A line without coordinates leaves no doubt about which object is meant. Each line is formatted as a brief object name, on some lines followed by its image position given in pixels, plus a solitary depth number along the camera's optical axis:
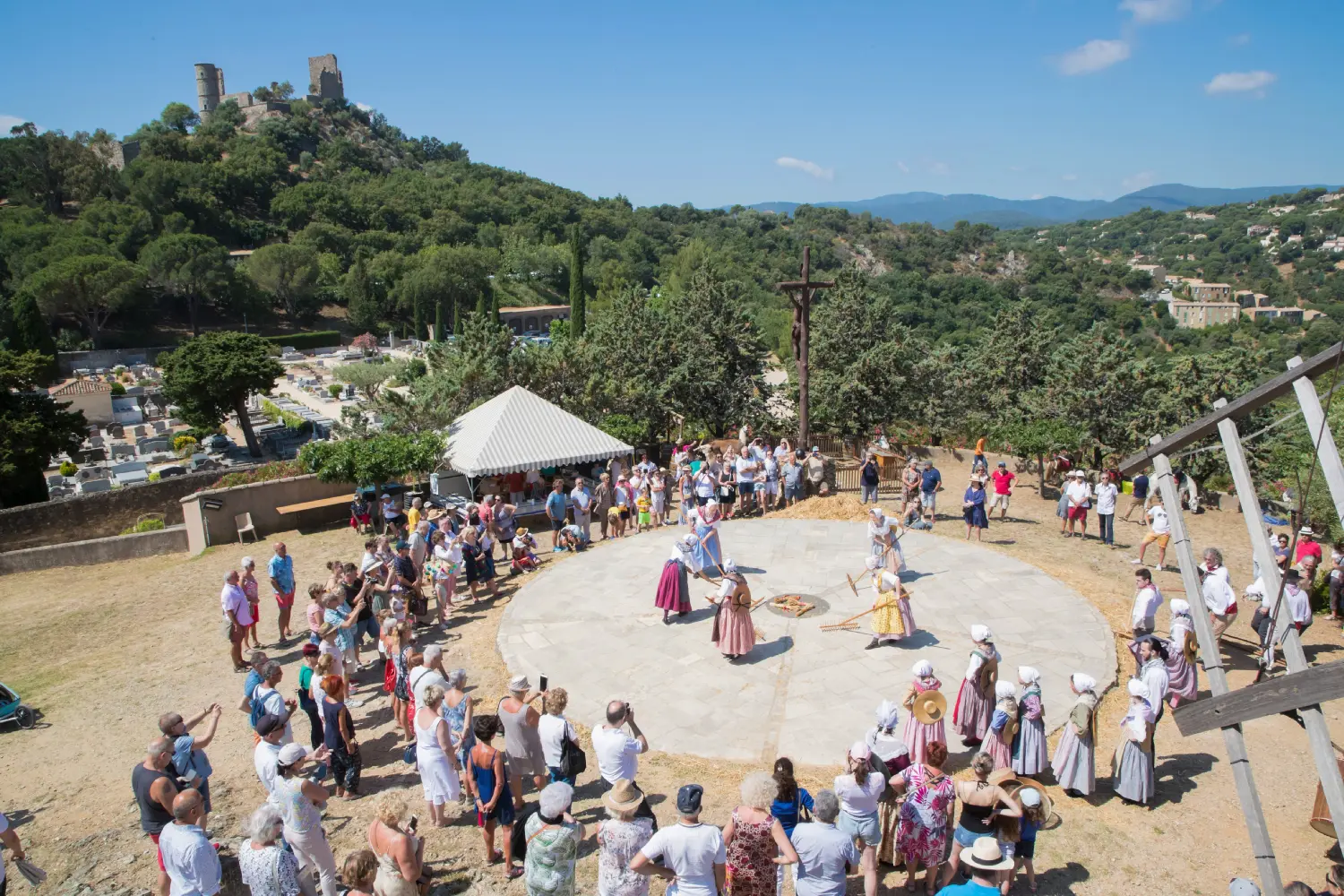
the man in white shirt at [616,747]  6.09
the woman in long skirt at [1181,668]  7.83
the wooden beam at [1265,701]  3.10
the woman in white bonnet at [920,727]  7.03
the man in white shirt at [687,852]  4.81
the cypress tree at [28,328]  48.75
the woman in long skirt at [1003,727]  6.85
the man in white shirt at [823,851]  4.97
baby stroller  9.38
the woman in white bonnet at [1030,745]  6.99
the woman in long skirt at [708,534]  11.52
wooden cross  17.59
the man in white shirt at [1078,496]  14.52
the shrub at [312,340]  71.38
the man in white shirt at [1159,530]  12.30
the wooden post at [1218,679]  3.45
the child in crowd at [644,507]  15.41
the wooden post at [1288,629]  3.12
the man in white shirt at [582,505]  14.42
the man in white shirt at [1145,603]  9.09
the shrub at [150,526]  20.12
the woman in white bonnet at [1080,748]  6.75
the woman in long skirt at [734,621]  9.59
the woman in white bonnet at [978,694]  7.43
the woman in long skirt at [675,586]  10.87
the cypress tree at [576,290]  51.47
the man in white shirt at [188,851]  5.24
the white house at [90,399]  42.03
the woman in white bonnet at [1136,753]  6.70
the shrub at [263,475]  18.45
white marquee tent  16.73
